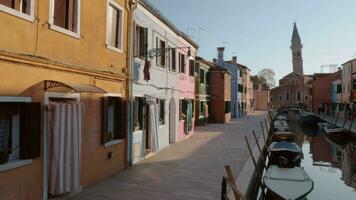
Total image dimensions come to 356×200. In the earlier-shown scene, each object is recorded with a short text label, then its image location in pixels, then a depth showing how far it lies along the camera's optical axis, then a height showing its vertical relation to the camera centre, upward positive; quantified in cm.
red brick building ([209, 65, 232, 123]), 3434 +133
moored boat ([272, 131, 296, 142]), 2086 -181
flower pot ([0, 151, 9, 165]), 638 -98
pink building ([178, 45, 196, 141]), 2022 +90
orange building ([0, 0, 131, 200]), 662 +21
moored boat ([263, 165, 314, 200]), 911 -216
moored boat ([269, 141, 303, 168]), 1217 -183
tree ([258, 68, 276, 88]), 11400 +1101
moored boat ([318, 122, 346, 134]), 2896 -186
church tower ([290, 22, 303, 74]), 11300 +1852
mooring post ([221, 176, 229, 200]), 710 -178
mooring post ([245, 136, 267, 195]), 1059 -231
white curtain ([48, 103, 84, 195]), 778 -99
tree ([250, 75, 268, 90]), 10115 +863
